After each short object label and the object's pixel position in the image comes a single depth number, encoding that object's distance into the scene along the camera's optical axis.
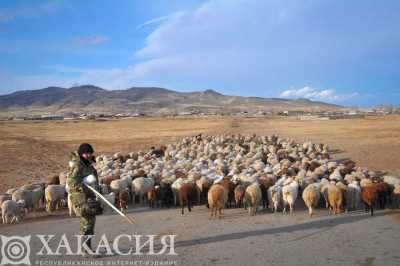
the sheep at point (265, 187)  11.41
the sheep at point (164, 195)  12.05
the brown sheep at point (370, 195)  10.34
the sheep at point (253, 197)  10.54
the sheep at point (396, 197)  10.96
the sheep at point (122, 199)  11.56
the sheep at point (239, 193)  11.07
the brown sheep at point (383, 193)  10.78
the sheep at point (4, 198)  10.93
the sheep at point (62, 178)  13.91
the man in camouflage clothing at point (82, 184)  6.68
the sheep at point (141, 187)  12.49
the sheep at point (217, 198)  10.14
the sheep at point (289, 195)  10.49
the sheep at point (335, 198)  10.30
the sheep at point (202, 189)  12.07
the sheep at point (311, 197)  10.34
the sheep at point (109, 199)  10.93
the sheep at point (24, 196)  11.05
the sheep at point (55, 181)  14.02
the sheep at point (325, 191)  10.98
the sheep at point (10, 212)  9.94
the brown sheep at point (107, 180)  13.08
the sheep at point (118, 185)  12.16
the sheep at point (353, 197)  11.06
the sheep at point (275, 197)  10.72
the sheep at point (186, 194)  11.19
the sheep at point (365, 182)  11.40
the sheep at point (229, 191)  11.58
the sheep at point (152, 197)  12.06
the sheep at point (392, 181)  11.90
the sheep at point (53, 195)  11.40
